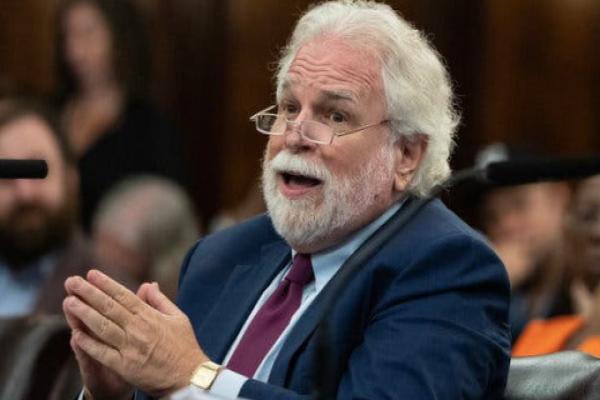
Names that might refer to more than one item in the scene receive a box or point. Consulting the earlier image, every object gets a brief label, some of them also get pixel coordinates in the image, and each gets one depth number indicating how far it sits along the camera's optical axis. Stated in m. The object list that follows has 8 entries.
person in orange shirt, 7.86
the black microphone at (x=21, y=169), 5.19
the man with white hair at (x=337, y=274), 5.18
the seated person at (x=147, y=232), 9.56
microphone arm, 4.72
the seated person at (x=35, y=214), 8.70
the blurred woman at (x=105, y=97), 11.12
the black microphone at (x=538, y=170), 4.75
